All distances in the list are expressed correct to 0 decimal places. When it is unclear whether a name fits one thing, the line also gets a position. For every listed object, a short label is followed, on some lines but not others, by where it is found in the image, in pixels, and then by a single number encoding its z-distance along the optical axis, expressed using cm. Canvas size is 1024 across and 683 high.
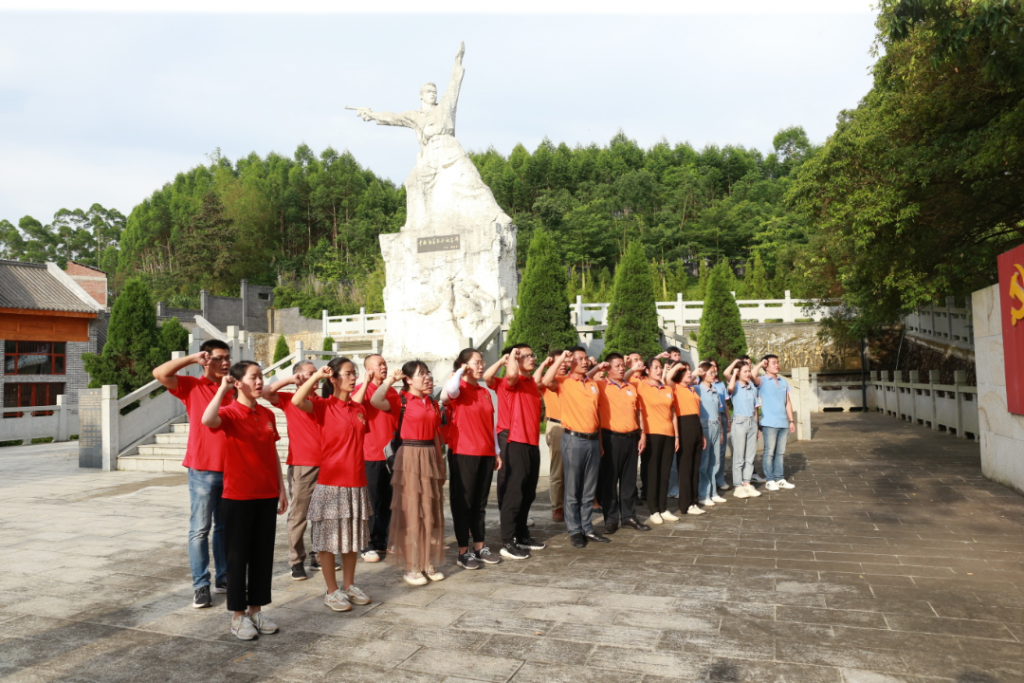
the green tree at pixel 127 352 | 1432
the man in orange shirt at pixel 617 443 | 593
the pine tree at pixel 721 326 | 1759
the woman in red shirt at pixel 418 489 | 445
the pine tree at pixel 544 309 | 1433
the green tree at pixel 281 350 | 2520
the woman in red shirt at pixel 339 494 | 391
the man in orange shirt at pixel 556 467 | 660
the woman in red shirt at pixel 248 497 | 357
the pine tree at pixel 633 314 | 1612
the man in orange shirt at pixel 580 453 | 545
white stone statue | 1672
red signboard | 695
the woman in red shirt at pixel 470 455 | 488
